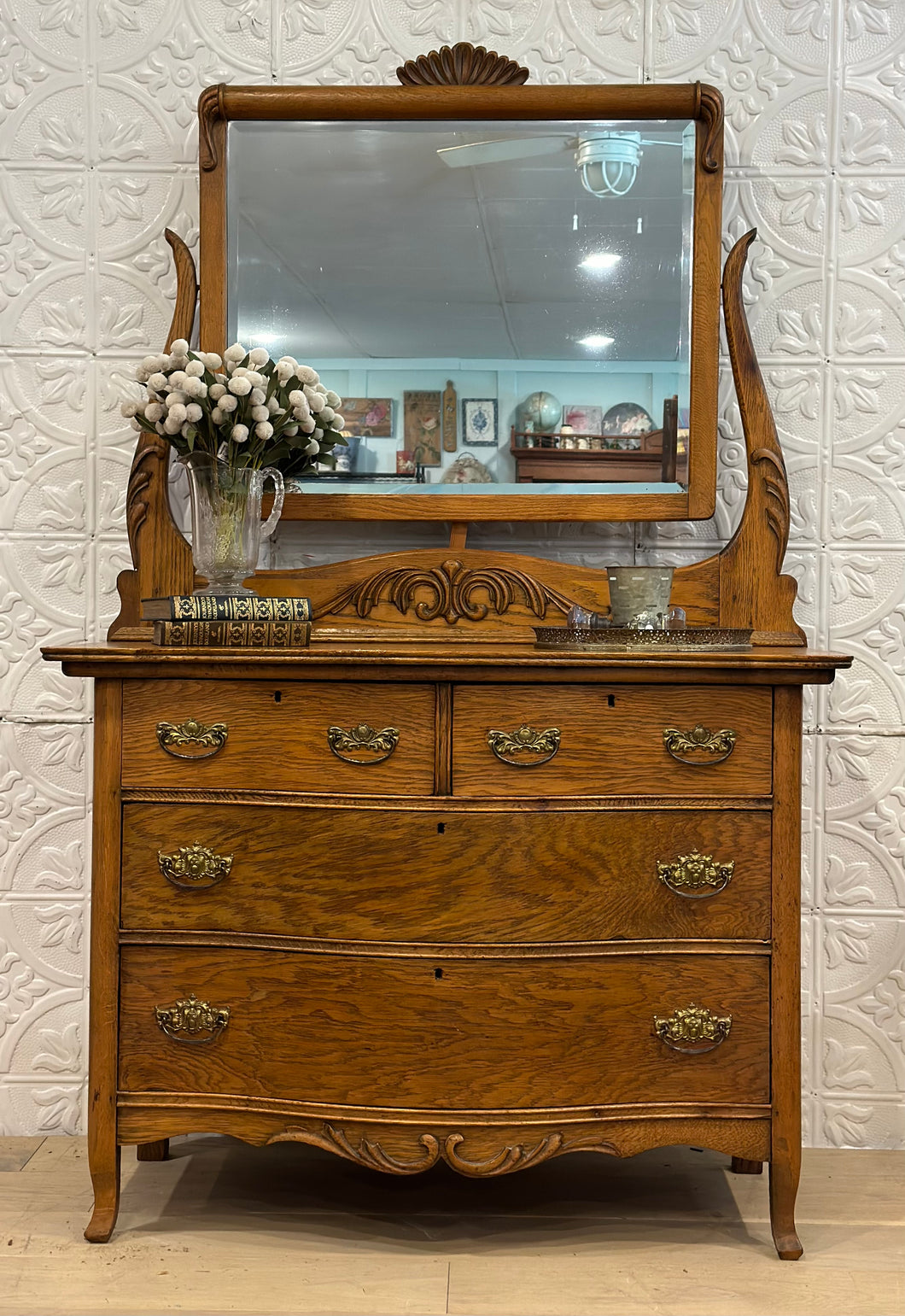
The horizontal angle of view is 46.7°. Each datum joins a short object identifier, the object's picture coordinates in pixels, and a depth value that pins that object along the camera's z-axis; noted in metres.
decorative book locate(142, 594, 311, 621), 1.78
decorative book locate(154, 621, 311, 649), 1.77
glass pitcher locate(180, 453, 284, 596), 1.97
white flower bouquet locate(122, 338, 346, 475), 1.92
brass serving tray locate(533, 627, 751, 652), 1.78
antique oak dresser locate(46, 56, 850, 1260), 1.71
